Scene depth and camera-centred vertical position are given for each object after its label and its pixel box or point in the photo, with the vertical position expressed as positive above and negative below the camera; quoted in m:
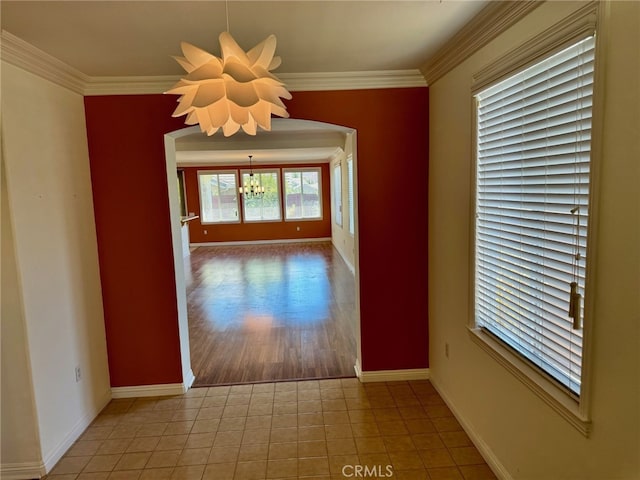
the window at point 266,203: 10.83 -0.07
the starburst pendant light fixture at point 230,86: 1.24 +0.39
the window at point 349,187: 6.79 +0.21
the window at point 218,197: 10.70 +0.16
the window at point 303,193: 10.84 +0.17
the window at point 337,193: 8.67 +0.13
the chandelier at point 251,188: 10.43 +0.36
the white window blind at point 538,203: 1.38 -0.05
